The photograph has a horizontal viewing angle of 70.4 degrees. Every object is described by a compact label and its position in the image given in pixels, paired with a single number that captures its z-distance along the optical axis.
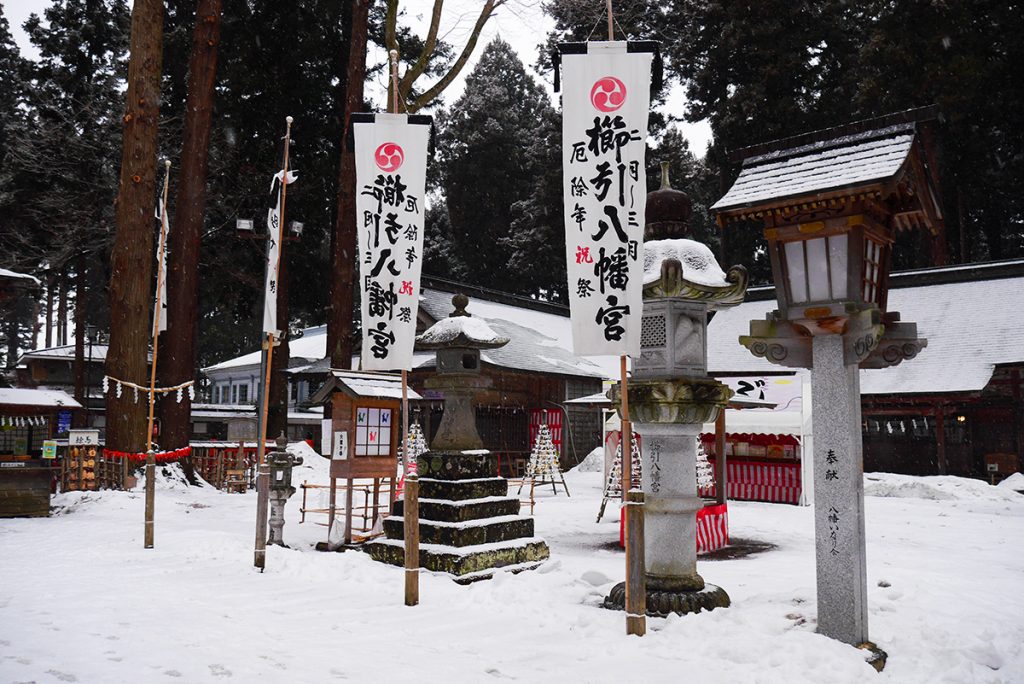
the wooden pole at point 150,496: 10.01
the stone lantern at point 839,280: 6.26
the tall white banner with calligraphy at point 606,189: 6.70
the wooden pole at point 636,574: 6.28
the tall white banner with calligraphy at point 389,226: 8.05
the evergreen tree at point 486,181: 41.56
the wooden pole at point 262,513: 8.84
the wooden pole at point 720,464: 14.95
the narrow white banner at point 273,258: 10.49
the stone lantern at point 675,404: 7.38
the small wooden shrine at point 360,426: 11.03
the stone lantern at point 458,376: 9.98
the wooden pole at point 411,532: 7.32
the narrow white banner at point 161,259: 12.98
